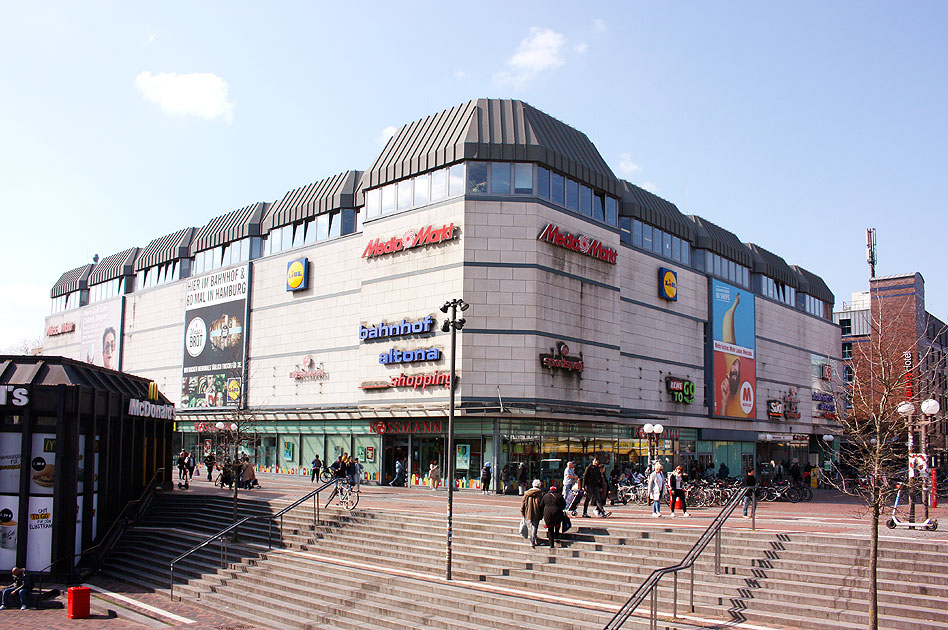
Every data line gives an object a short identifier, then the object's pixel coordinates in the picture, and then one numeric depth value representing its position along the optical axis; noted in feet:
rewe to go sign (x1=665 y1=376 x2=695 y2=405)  177.47
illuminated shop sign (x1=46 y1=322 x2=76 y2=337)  260.42
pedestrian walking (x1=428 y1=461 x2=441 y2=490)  135.13
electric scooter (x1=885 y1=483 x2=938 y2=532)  73.41
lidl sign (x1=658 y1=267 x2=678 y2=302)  176.65
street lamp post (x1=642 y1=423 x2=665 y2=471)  116.16
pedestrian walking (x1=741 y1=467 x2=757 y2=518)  90.02
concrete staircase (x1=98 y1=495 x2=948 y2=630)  54.60
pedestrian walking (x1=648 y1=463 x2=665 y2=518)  88.22
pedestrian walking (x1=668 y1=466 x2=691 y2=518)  93.04
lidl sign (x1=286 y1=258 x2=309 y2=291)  170.91
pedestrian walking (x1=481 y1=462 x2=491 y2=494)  128.98
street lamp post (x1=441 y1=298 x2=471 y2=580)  68.80
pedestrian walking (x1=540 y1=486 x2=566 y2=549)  70.85
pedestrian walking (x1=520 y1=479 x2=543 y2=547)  71.42
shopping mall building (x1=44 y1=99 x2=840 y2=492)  134.00
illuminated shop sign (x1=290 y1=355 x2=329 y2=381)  165.77
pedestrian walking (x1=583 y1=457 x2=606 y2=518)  84.53
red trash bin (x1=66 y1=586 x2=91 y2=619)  69.51
